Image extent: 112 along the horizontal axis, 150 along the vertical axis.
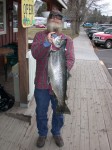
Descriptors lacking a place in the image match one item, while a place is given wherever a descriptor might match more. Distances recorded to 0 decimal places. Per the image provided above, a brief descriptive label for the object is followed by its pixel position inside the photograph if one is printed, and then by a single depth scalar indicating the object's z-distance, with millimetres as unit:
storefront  2820
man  1982
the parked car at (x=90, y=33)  19641
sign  2797
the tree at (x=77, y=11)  21243
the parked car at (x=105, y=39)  13148
